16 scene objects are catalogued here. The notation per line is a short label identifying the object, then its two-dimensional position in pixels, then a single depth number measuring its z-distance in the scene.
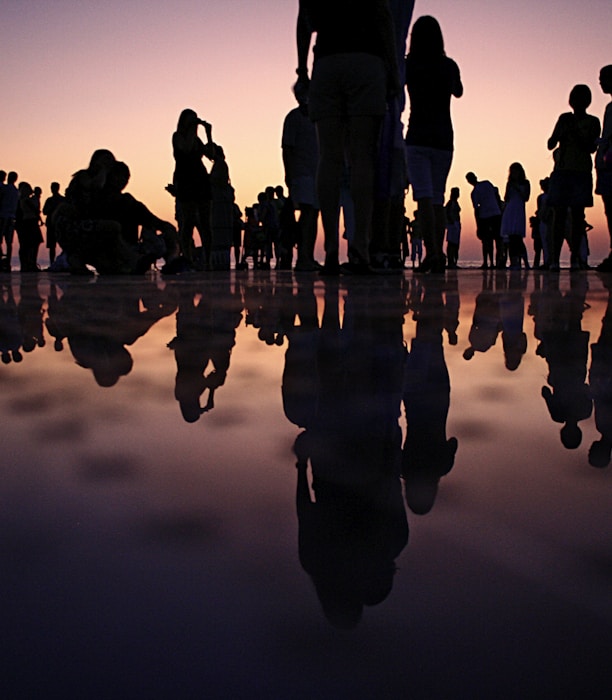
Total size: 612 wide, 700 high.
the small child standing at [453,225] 15.36
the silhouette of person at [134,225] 5.81
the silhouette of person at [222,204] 9.48
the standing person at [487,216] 11.89
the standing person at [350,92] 3.82
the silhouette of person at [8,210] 10.35
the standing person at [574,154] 6.22
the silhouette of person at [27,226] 12.37
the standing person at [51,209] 13.40
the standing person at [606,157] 5.52
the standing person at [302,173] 6.07
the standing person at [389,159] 5.26
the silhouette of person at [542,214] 11.62
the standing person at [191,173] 6.91
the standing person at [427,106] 4.99
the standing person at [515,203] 11.45
